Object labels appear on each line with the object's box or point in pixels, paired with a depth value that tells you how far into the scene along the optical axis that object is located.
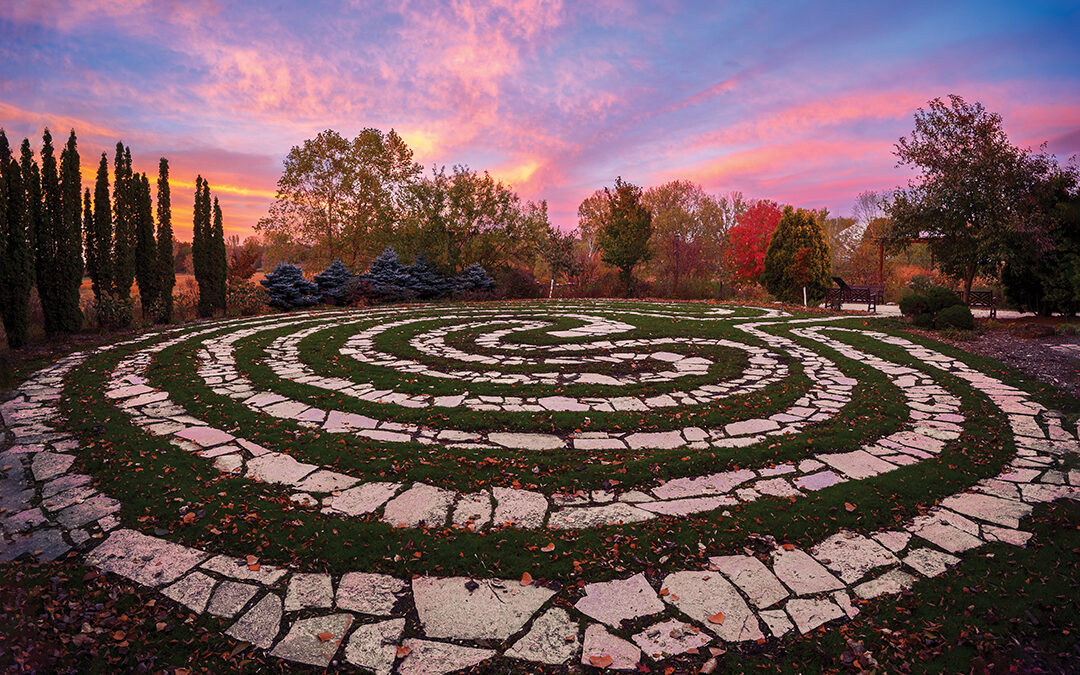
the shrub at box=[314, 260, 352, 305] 15.49
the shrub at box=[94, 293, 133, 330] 9.02
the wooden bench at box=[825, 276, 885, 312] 13.44
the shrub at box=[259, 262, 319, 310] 14.21
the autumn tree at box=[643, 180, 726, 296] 32.44
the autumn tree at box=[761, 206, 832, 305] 14.53
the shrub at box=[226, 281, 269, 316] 13.59
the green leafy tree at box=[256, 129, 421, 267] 22.38
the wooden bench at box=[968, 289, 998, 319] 13.34
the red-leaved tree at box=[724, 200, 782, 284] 20.42
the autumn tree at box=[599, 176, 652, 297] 18.36
